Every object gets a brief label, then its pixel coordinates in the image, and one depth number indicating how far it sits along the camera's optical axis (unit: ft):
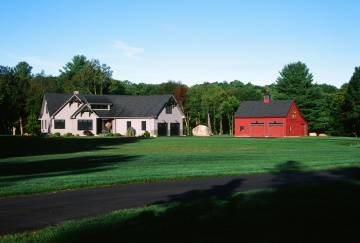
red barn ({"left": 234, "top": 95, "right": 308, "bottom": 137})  264.31
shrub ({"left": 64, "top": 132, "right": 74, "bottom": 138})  235.24
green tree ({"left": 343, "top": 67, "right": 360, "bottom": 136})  248.93
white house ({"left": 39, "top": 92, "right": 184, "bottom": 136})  250.78
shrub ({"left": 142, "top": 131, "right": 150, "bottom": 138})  235.65
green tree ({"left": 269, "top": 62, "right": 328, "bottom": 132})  307.58
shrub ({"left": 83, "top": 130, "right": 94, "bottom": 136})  247.21
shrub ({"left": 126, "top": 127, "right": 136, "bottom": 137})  249.34
